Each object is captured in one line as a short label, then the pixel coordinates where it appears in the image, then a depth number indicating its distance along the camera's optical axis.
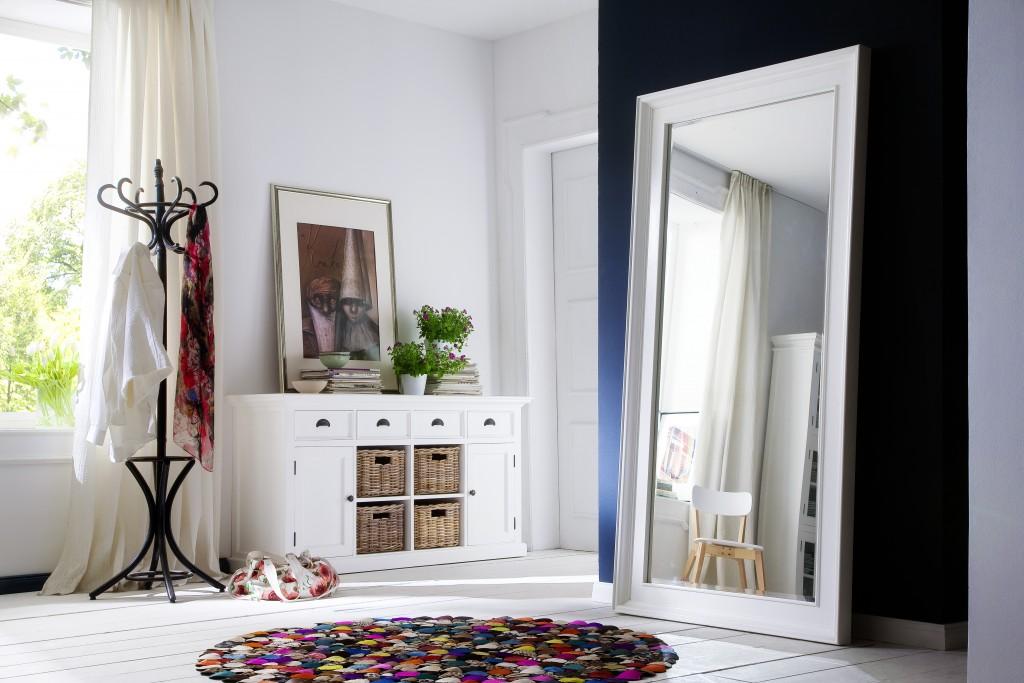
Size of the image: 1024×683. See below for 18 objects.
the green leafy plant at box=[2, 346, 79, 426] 4.96
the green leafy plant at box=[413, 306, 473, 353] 5.92
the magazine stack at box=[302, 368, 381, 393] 5.41
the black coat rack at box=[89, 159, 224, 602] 4.54
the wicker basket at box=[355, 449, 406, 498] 5.35
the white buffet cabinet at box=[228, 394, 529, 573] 5.09
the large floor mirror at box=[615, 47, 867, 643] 3.54
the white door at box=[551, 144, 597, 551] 6.24
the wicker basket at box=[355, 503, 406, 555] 5.35
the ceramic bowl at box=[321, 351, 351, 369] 5.47
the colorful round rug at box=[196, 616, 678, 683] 2.96
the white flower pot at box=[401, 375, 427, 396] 5.74
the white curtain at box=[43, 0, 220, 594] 4.82
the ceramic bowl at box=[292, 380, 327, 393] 5.35
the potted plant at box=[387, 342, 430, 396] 5.74
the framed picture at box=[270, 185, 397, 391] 5.58
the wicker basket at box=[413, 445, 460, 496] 5.58
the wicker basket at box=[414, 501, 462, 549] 5.56
